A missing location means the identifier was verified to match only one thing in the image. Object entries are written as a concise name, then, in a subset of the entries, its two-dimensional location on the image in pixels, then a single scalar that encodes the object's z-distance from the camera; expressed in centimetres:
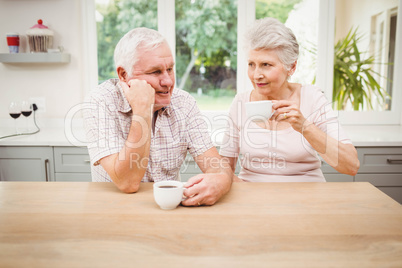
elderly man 123
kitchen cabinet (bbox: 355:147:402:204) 232
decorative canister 267
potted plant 293
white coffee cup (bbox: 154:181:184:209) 104
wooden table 78
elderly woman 157
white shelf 269
